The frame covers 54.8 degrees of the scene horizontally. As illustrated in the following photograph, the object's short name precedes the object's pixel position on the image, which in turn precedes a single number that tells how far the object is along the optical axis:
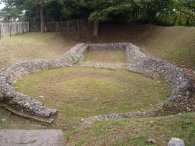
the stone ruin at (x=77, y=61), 7.70
